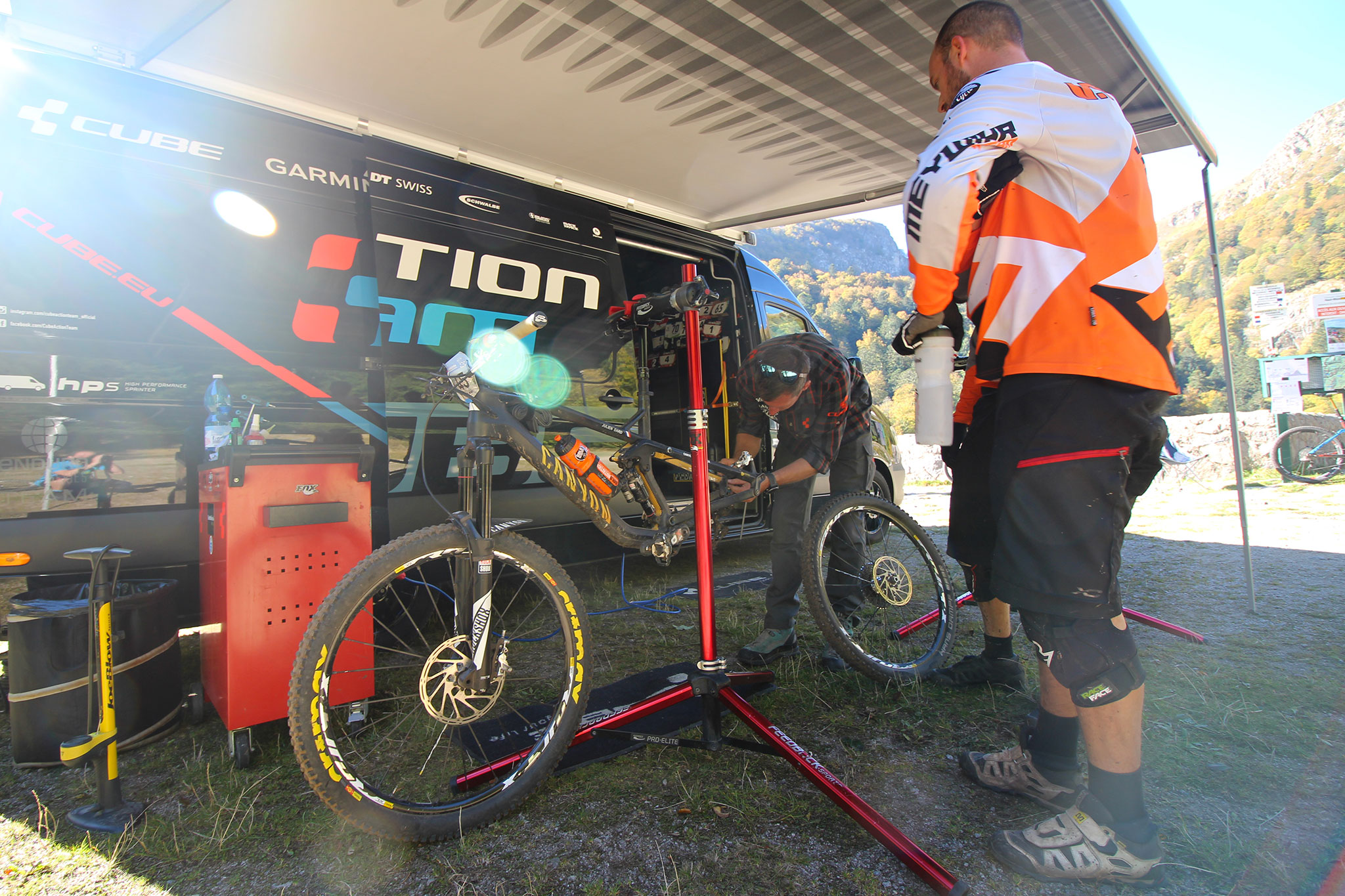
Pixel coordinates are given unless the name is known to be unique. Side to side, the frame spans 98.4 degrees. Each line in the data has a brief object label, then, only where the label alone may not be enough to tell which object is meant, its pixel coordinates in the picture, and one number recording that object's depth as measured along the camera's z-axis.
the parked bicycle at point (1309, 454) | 8.44
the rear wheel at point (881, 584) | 2.43
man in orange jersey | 1.30
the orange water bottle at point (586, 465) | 2.17
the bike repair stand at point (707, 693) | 1.53
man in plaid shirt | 2.63
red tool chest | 1.78
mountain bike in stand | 1.39
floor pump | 1.52
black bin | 1.76
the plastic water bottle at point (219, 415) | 2.14
